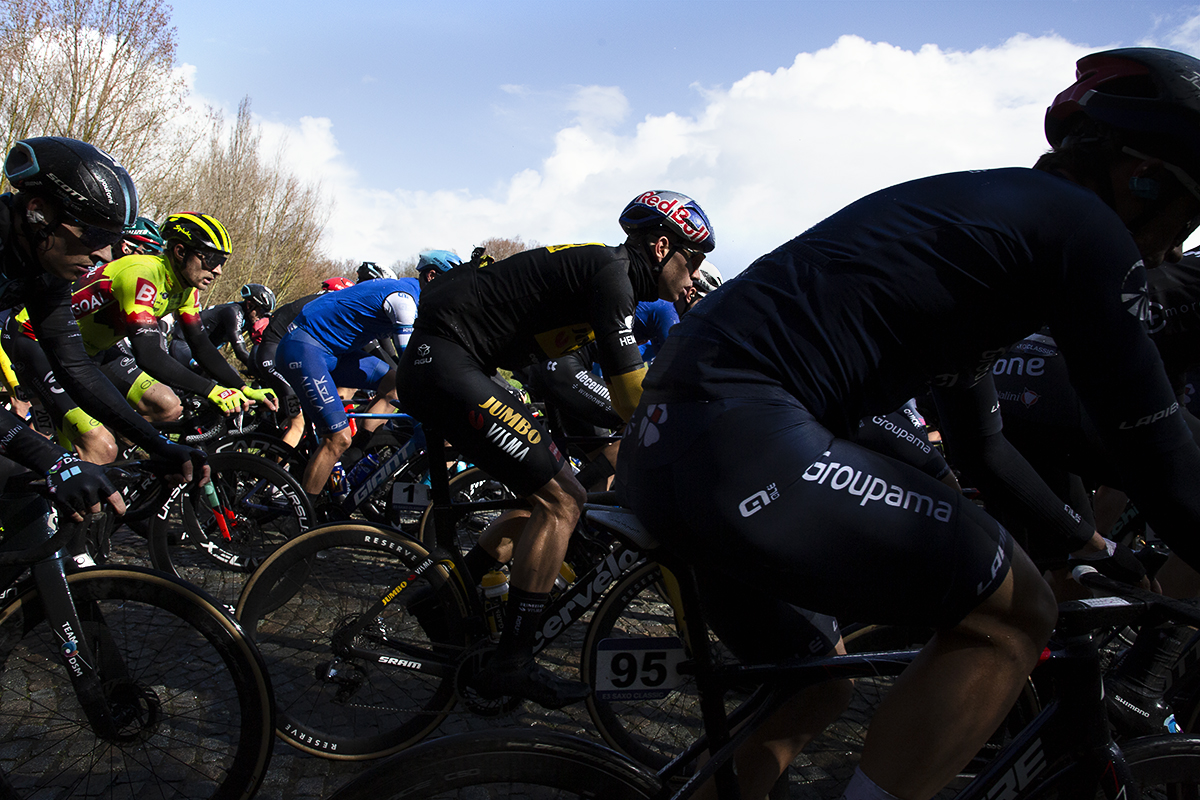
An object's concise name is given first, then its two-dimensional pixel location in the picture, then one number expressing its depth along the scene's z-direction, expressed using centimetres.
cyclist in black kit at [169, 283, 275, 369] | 984
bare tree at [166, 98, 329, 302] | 2625
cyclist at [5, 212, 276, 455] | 475
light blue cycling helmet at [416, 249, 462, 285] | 847
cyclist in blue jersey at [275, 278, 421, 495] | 557
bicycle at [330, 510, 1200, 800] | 132
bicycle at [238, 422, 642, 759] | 296
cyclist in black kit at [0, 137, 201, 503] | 221
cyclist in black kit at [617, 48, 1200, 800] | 126
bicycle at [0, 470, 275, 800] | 218
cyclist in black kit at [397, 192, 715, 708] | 282
